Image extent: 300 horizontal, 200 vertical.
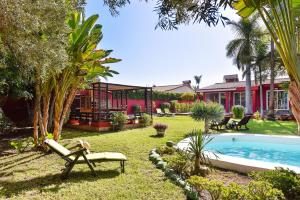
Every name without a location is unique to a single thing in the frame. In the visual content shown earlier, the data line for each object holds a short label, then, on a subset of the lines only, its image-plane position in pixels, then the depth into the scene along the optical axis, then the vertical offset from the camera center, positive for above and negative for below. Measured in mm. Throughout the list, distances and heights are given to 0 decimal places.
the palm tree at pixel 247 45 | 21922 +6968
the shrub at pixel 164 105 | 27671 -132
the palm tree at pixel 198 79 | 62377 +8305
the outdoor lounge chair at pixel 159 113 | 24142 -1150
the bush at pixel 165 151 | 7184 -1789
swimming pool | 8653 -2275
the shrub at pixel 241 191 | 3376 -1598
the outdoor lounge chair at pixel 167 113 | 23782 -1142
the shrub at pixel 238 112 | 19845 -840
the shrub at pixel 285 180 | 3999 -1673
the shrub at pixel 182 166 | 5190 -1728
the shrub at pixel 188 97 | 31043 +1167
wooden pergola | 12898 -101
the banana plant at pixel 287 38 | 3270 +1161
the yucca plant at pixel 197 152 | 5180 -1339
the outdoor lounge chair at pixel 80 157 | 4879 -1439
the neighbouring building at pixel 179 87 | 39168 +3643
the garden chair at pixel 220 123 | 13287 -1357
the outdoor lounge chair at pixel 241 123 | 13335 -1359
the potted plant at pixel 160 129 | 10548 -1392
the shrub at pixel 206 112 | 11495 -483
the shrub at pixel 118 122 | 12801 -1209
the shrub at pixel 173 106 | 27545 -278
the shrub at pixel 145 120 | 14525 -1230
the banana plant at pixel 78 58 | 7117 +1843
